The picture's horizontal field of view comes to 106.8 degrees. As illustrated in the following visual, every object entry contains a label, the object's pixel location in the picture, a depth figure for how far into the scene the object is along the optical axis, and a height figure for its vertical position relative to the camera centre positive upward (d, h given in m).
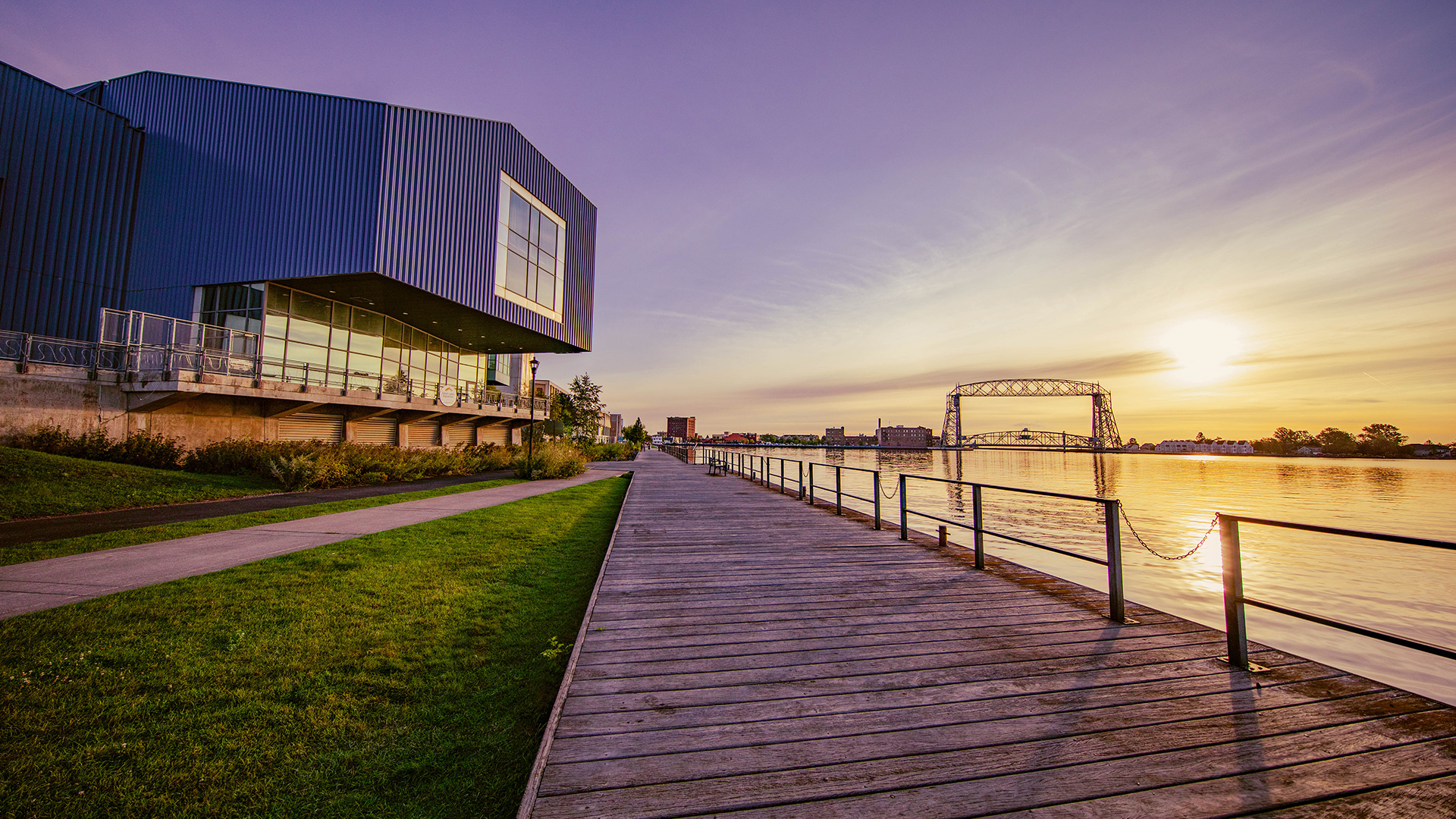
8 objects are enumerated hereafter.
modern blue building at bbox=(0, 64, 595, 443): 18.62 +7.58
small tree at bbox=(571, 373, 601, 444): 51.50 +2.72
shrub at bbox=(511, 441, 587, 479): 22.03 -1.22
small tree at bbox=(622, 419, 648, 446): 92.25 +0.42
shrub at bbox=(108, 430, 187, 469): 14.97 -0.73
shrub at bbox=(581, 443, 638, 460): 43.41 -1.36
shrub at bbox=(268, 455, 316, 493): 14.95 -1.21
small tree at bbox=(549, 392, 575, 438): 48.22 +2.20
